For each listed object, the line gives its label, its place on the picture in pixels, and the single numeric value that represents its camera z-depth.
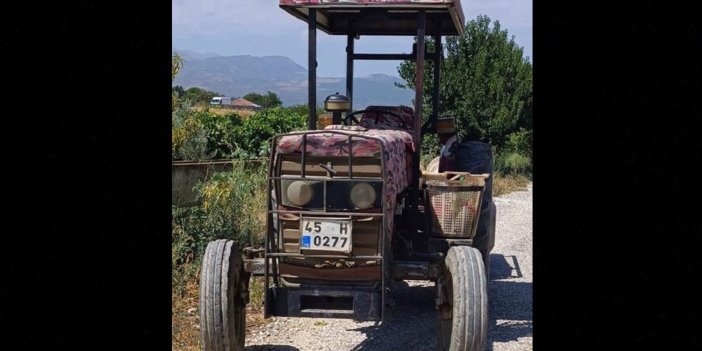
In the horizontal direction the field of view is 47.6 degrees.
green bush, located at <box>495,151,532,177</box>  19.00
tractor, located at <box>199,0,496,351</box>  5.01
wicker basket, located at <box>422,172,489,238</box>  5.94
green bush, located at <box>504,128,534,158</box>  19.33
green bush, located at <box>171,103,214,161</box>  10.07
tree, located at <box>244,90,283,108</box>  52.49
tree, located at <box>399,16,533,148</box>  18.67
